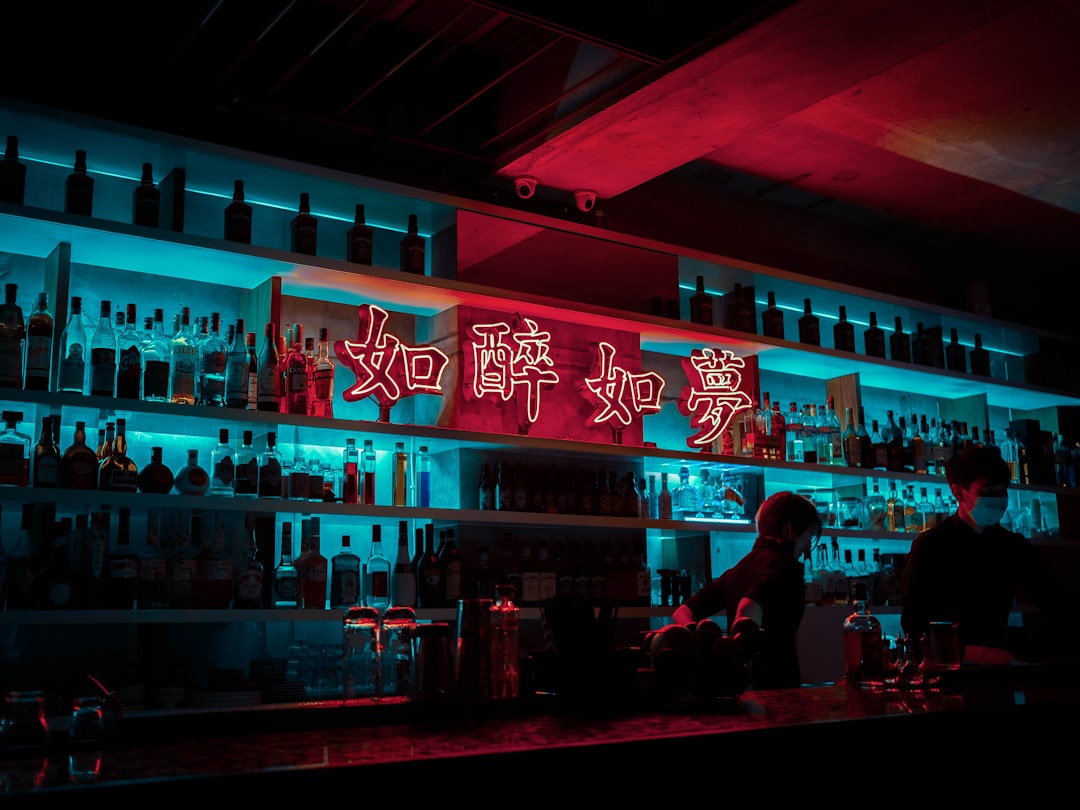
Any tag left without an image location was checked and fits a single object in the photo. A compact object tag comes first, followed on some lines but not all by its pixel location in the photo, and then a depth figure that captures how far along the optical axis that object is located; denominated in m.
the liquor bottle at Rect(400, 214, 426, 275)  3.89
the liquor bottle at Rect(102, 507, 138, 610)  3.09
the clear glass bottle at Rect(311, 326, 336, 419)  3.63
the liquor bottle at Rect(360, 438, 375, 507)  3.71
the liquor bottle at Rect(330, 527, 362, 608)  3.56
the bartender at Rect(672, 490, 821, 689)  3.30
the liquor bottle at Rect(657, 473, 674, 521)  4.48
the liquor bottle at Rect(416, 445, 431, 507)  3.92
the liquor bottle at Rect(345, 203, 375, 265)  3.78
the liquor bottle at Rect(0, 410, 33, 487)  3.05
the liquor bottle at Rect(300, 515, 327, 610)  3.47
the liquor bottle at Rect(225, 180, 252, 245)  3.48
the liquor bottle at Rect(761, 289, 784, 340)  4.96
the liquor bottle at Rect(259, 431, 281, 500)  3.44
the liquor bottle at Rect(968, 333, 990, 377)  5.77
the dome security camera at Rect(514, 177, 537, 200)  4.25
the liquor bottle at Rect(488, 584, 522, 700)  2.14
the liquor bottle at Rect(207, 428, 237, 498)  3.43
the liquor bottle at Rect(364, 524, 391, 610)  3.71
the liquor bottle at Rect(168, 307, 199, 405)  3.37
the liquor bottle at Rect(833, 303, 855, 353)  5.17
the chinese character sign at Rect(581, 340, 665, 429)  4.35
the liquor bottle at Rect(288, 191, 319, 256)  3.63
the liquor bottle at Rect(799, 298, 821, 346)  5.09
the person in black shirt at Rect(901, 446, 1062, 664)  3.39
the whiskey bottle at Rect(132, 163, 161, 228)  3.33
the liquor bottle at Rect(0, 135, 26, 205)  3.12
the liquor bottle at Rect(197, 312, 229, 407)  3.42
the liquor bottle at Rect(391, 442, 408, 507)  3.85
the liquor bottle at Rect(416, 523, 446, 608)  3.76
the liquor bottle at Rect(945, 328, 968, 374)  5.63
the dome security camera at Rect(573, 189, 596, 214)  4.47
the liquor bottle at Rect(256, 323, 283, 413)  3.43
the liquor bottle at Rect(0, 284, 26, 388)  3.06
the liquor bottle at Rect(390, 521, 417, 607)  3.66
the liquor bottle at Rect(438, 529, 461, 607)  3.79
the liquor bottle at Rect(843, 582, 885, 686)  2.67
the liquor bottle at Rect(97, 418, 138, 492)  3.14
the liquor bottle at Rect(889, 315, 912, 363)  5.41
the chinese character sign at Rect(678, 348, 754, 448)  4.58
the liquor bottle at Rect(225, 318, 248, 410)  3.40
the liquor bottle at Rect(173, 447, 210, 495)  3.30
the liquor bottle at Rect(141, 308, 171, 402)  3.29
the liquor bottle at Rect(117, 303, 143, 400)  3.26
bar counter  1.35
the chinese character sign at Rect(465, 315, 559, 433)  4.00
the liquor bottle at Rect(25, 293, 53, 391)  3.09
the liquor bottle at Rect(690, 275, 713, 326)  4.76
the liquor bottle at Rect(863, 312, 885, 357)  5.28
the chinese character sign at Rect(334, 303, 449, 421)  3.68
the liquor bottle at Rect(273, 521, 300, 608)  3.41
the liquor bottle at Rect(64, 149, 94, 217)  3.23
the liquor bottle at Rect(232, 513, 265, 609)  3.31
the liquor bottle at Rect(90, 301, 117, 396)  3.20
